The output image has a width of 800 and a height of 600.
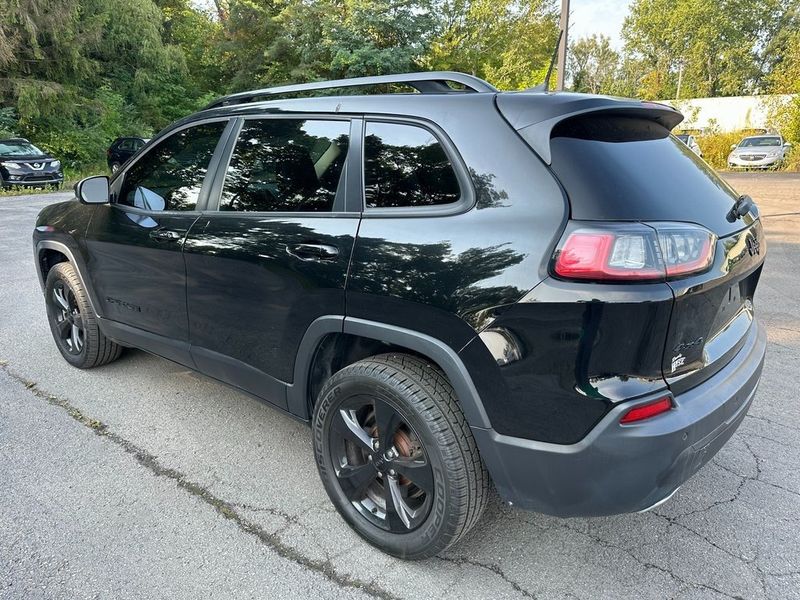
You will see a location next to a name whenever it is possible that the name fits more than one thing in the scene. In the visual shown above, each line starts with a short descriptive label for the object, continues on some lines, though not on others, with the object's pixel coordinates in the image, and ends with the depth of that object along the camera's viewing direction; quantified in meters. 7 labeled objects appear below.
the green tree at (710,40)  49.59
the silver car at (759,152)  23.91
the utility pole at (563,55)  10.78
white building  29.30
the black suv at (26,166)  16.70
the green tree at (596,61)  59.16
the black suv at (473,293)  1.67
